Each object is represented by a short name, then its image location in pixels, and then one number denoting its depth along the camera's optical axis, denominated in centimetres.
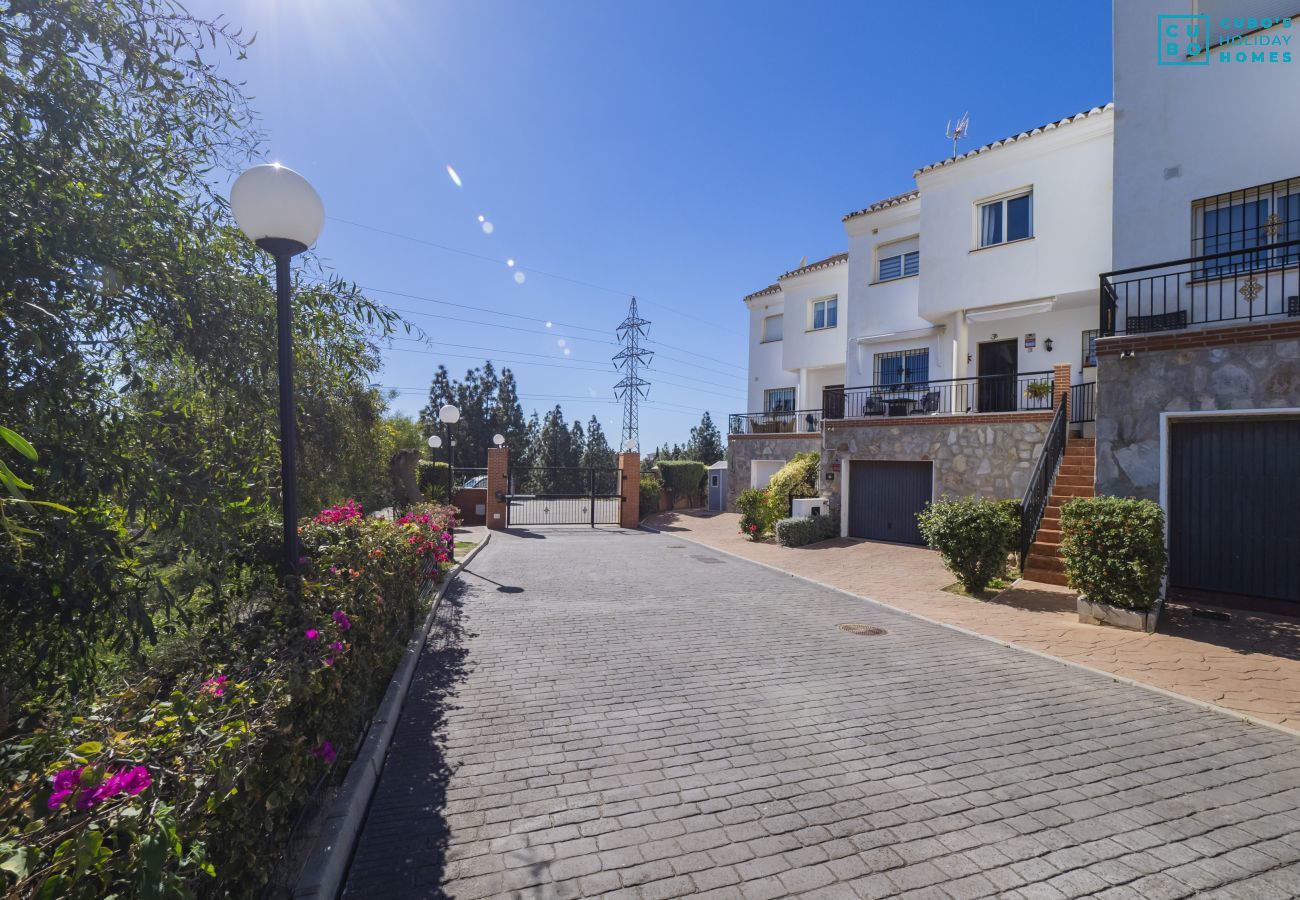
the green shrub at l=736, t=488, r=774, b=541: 1558
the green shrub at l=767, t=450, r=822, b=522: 1561
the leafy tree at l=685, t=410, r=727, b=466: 3769
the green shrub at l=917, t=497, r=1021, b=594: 873
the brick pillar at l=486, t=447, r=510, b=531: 1834
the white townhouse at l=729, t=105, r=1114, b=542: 1275
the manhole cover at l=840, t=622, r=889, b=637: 718
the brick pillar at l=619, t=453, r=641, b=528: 2000
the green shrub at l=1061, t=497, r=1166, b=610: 685
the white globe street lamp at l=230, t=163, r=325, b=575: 341
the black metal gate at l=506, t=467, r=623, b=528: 2002
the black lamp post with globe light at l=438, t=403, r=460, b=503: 1490
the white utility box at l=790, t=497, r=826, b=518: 1493
